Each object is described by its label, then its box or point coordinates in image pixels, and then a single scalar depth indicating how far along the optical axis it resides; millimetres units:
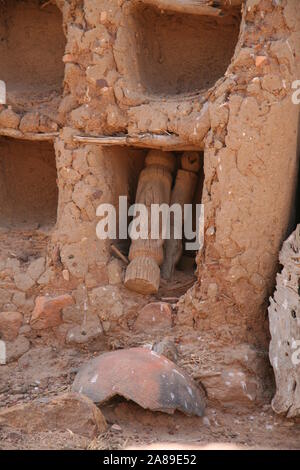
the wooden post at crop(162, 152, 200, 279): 5551
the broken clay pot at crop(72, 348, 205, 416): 4234
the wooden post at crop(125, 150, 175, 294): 5172
